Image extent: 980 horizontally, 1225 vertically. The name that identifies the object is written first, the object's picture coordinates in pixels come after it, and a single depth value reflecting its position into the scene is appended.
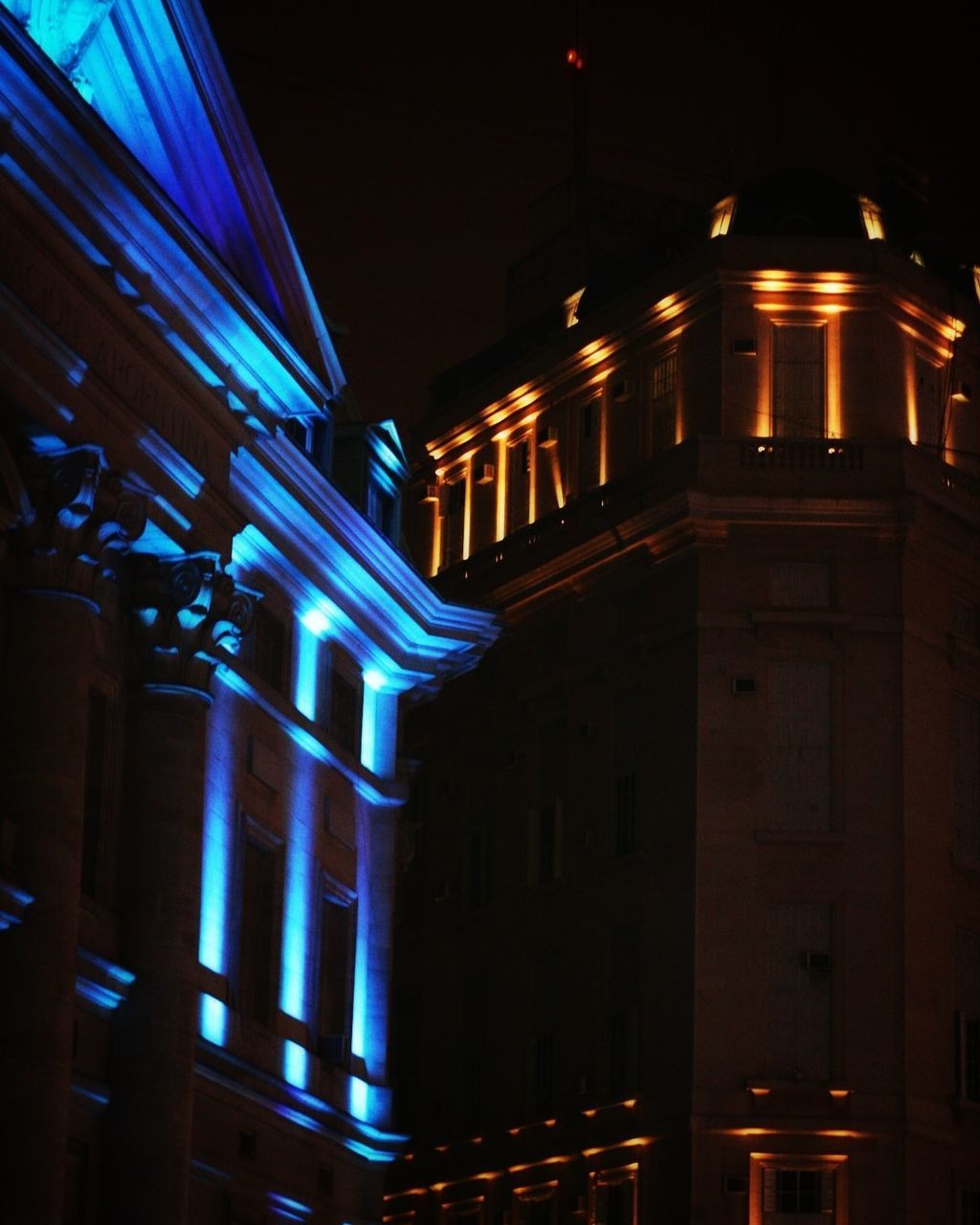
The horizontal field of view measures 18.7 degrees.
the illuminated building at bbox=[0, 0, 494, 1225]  39.34
